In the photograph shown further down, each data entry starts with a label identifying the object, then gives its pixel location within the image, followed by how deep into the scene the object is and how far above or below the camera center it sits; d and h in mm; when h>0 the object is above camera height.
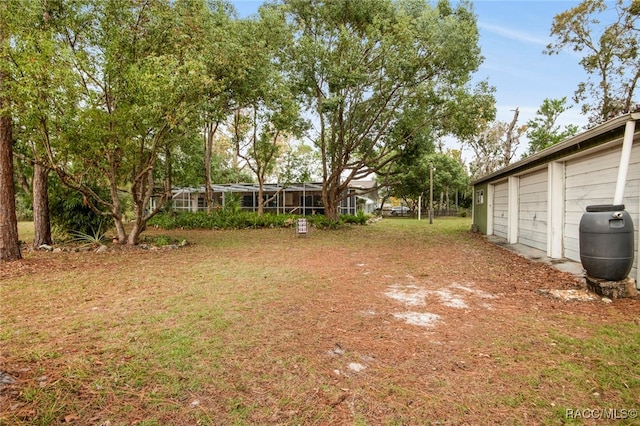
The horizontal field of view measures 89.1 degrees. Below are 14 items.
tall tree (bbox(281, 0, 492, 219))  10203 +4768
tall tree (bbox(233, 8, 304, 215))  10188 +4025
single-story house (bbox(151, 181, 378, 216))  21344 +504
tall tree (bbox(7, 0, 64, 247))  6000 +2634
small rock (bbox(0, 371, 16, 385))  2230 -1194
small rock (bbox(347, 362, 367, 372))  2555 -1290
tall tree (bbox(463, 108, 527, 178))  26484 +5164
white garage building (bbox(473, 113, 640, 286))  4582 +341
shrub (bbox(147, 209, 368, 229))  15141 -722
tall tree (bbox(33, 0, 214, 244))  6863 +2655
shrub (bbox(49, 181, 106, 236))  9211 -168
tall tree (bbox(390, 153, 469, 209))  24134 +1933
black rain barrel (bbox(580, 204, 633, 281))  4059 -506
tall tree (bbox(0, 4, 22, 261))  6531 +319
